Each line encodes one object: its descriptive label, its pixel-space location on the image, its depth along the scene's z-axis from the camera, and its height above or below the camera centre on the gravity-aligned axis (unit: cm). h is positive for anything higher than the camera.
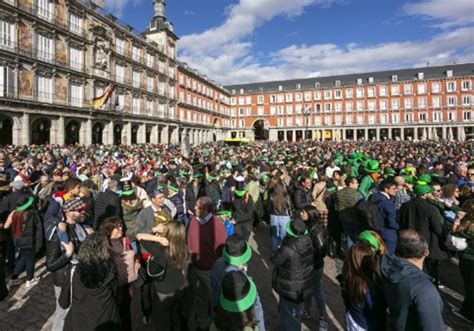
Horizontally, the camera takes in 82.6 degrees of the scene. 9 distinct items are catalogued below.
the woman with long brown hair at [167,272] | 286 -109
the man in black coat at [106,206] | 504 -67
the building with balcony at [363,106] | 5419 +1389
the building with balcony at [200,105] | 4691 +1306
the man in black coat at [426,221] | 410 -85
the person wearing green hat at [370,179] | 665 -33
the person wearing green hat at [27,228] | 467 -98
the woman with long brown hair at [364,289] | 251 -114
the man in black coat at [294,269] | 304 -116
